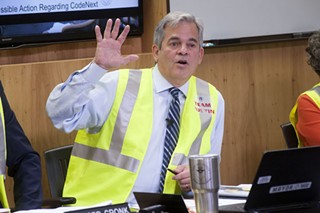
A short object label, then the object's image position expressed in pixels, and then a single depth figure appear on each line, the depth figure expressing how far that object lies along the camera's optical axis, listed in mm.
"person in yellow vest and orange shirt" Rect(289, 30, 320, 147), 8870
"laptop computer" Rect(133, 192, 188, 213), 4803
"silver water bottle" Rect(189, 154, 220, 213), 4597
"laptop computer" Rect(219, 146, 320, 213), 4570
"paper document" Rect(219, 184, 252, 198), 6225
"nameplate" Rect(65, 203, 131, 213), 4660
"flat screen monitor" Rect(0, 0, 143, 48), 8600
